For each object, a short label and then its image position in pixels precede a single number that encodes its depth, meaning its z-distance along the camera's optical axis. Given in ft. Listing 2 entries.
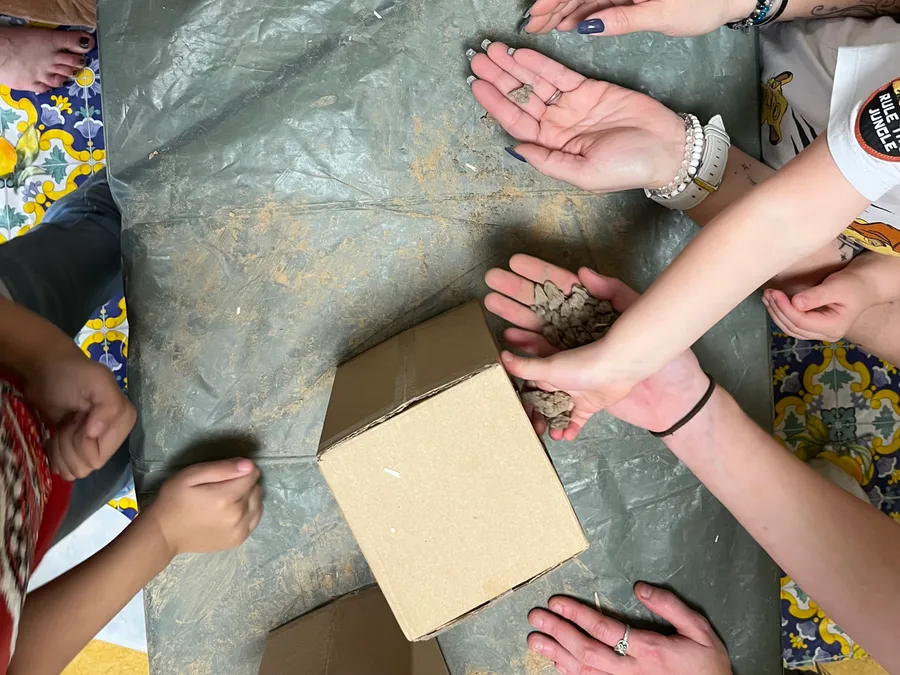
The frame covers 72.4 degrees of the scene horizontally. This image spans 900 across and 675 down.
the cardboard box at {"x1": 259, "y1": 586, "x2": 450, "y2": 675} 2.51
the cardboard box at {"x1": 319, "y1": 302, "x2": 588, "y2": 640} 2.03
